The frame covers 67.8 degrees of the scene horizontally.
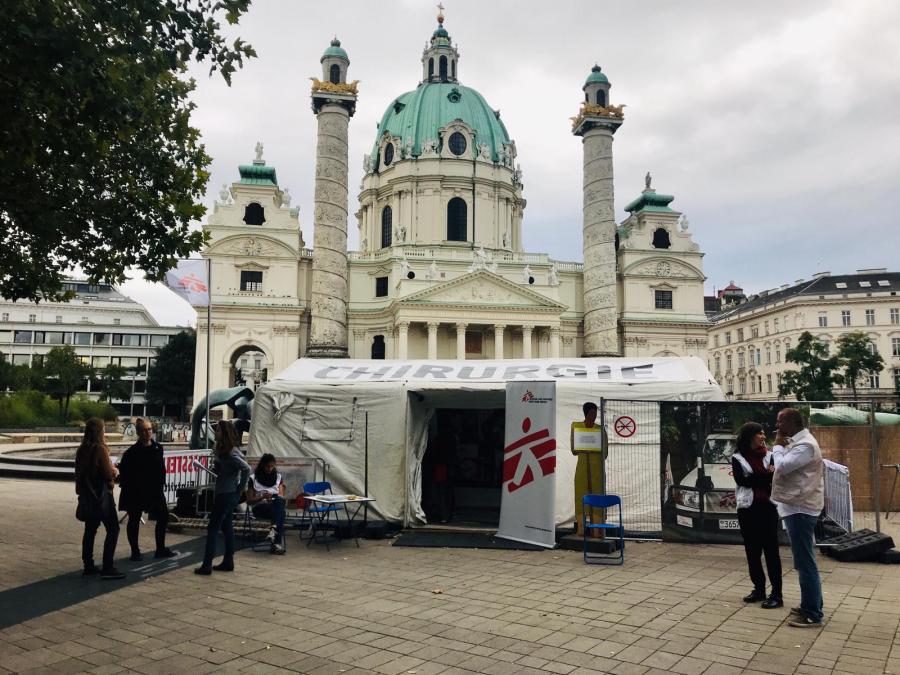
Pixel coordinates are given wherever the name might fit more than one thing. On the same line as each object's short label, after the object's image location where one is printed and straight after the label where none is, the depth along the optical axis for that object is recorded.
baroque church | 42.69
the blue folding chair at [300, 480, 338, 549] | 10.20
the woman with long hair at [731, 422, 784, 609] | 6.78
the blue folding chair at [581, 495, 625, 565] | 8.85
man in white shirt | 6.14
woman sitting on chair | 9.46
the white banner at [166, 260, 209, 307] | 15.69
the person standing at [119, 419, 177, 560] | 8.88
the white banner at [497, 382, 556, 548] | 10.05
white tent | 11.17
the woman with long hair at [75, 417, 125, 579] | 7.66
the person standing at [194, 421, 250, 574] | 8.18
